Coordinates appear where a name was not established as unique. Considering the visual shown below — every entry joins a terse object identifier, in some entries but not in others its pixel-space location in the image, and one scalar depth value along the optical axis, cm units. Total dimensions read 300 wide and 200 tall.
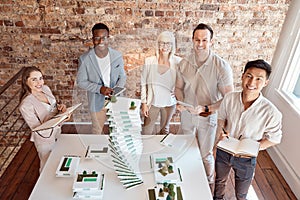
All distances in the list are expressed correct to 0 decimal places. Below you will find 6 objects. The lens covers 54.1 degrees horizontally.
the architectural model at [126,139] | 155
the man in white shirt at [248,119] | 156
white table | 157
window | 240
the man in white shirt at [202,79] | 178
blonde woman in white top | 164
